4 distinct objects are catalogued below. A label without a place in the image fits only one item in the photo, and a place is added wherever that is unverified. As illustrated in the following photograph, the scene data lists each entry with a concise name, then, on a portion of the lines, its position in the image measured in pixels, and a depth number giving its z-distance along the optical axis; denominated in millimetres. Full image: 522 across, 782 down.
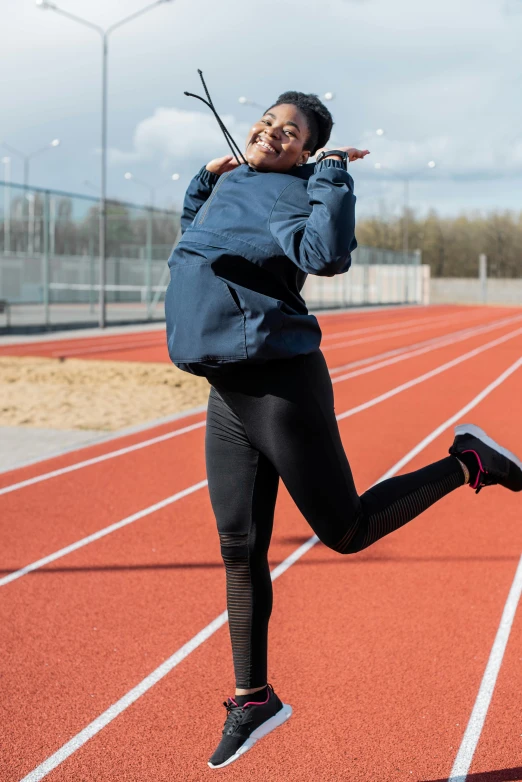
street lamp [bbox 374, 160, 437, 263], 46550
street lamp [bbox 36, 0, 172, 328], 23359
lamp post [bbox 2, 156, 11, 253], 23031
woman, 2320
